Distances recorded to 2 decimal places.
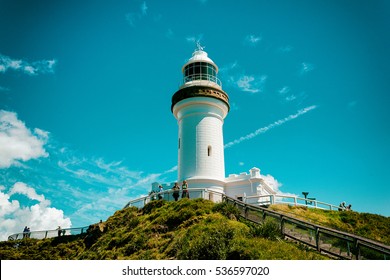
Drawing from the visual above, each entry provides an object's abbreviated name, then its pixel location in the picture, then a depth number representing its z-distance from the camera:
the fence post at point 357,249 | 11.00
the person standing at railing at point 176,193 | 21.75
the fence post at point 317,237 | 12.36
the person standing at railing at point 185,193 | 21.53
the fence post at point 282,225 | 13.92
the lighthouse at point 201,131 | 26.38
